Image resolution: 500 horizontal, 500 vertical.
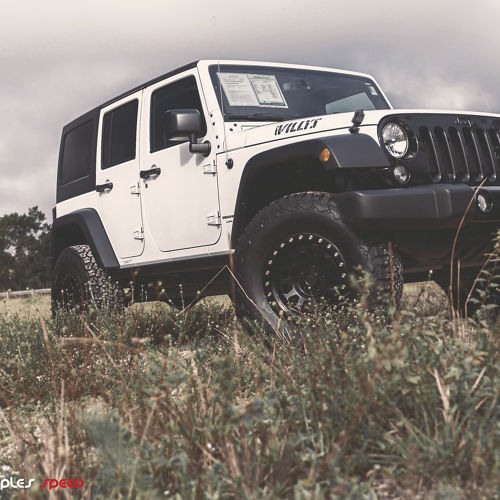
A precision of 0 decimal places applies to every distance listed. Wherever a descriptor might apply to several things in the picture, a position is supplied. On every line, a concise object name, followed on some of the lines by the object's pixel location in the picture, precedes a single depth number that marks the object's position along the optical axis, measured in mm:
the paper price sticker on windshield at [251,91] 4758
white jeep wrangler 3525
